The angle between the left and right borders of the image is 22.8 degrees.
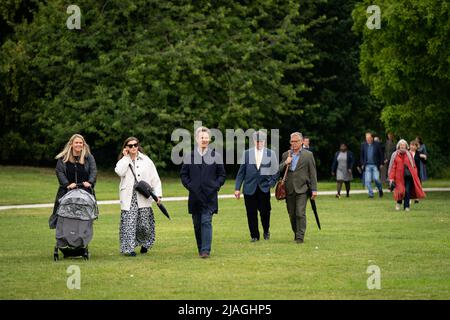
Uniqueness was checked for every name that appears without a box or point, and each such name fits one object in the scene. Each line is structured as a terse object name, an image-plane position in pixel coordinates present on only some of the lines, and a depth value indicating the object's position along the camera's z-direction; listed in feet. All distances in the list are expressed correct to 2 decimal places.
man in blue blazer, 67.26
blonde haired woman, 58.95
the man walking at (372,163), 115.03
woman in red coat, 94.07
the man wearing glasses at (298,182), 65.57
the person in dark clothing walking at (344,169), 116.37
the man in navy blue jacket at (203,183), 57.62
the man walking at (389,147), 120.78
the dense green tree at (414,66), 118.52
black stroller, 57.16
